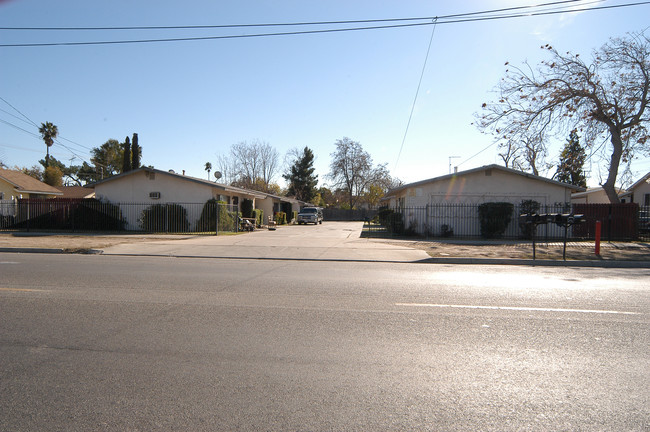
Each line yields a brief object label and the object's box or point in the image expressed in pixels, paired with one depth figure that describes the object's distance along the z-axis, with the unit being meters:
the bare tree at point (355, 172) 68.69
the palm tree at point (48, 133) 55.47
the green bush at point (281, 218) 41.56
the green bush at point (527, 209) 21.86
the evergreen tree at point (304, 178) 72.00
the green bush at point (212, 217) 24.58
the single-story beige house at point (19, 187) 33.66
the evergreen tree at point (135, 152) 44.27
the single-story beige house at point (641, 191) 33.44
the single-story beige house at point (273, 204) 41.41
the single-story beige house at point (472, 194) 23.00
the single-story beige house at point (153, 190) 25.68
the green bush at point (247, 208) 32.62
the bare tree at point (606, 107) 22.27
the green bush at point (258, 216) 32.81
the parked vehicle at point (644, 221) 22.69
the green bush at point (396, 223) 24.08
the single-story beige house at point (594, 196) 36.17
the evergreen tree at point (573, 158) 25.30
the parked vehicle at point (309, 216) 44.66
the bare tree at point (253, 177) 65.31
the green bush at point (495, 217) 21.48
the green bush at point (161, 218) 24.73
